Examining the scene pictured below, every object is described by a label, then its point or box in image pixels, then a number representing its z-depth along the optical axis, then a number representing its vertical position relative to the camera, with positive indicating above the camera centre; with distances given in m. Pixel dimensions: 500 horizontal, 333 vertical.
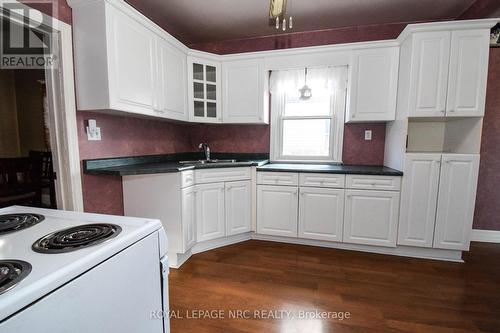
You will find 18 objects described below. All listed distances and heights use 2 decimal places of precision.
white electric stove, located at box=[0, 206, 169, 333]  0.50 -0.33
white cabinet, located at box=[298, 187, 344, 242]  2.48 -0.73
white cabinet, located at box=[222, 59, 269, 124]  2.82 +0.64
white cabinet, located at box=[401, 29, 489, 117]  2.08 +0.66
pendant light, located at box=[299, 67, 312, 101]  2.87 +0.65
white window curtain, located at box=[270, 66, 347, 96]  2.77 +0.78
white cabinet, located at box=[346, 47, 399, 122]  2.46 +0.65
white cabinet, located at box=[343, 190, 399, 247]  2.36 -0.73
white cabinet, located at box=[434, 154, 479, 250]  2.16 -0.51
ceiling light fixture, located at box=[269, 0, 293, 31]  1.41 +0.84
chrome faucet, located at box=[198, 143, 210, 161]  2.94 -0.05
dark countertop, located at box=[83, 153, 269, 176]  1.92 -0.21
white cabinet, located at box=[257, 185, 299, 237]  2.60 -0.73
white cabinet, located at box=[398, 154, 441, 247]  2.23 -0.52
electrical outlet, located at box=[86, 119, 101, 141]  1.93 +0.10
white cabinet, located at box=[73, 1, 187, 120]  1.73 +0.67
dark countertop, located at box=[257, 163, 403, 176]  2.35 -0.25
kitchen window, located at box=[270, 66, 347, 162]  2.84 +0.40
